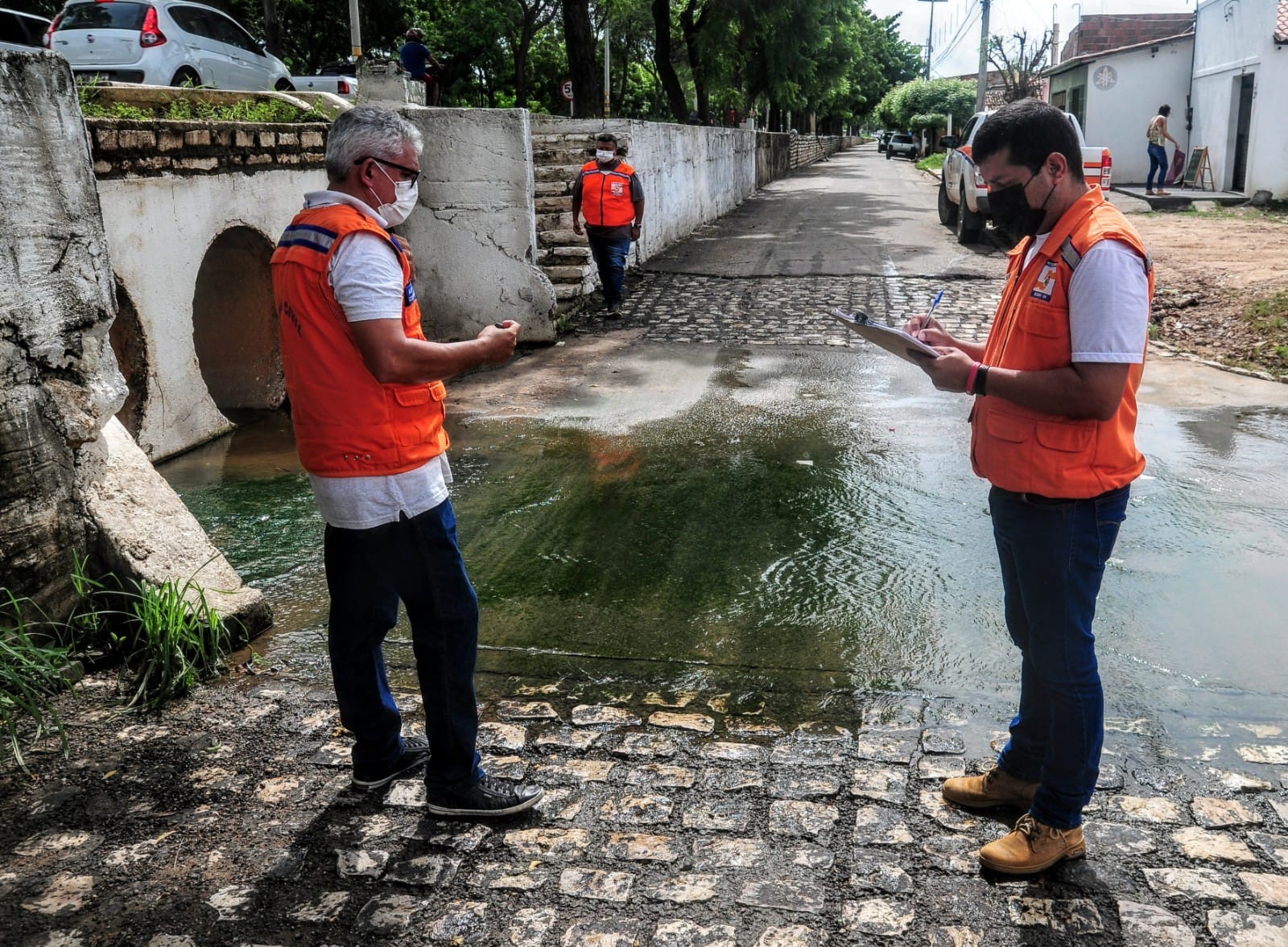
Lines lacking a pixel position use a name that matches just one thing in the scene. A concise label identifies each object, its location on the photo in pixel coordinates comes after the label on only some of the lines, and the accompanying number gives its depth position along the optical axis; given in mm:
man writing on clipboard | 2594
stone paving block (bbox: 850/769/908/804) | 3268
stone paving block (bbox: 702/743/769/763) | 3488
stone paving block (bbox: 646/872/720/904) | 2828
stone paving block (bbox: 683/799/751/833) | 3133
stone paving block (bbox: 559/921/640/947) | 2674
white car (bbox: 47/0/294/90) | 14406
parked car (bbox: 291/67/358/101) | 21531
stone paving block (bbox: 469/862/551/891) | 2906
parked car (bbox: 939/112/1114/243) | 13977
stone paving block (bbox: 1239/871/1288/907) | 2781
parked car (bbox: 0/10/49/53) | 14023
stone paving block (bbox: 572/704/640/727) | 3723
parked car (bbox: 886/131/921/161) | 54156
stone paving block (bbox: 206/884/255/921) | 2787
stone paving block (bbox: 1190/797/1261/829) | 3107
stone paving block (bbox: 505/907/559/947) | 2693
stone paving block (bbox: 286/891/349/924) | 2775
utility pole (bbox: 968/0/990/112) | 31922
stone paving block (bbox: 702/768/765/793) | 3332
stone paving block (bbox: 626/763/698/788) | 3354
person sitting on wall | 18422
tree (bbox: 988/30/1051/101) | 31391
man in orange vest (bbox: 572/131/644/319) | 11383
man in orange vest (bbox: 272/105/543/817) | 2855
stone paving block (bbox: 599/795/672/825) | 3174
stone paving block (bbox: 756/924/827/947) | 2664
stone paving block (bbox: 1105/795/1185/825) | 3129
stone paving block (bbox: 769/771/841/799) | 3285
